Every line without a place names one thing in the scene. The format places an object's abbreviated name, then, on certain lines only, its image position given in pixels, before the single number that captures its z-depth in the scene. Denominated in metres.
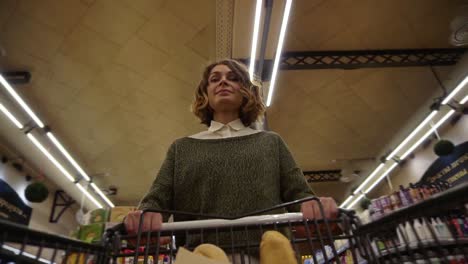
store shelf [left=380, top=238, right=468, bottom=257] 0.46
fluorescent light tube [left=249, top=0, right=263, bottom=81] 2.65
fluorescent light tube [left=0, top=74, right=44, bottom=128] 3.70
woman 0.95
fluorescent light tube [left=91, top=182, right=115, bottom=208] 7.06
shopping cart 0.55
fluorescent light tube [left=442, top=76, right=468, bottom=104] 4.10
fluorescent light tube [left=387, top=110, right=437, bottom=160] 4.81
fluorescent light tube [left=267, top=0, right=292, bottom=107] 2.72
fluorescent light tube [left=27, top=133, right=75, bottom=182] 4.93
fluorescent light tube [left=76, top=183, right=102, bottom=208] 6.99
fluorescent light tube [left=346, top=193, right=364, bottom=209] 8.41
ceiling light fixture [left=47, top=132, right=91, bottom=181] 5.00
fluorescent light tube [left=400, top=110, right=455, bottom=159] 5.07
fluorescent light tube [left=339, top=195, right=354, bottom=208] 8.87
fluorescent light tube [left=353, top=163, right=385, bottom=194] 6.57
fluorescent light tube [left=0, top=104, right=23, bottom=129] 4.15
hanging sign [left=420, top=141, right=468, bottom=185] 5.29
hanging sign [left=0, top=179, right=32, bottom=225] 5.48
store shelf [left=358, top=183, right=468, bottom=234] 0.41
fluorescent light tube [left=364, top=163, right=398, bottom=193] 6.96
